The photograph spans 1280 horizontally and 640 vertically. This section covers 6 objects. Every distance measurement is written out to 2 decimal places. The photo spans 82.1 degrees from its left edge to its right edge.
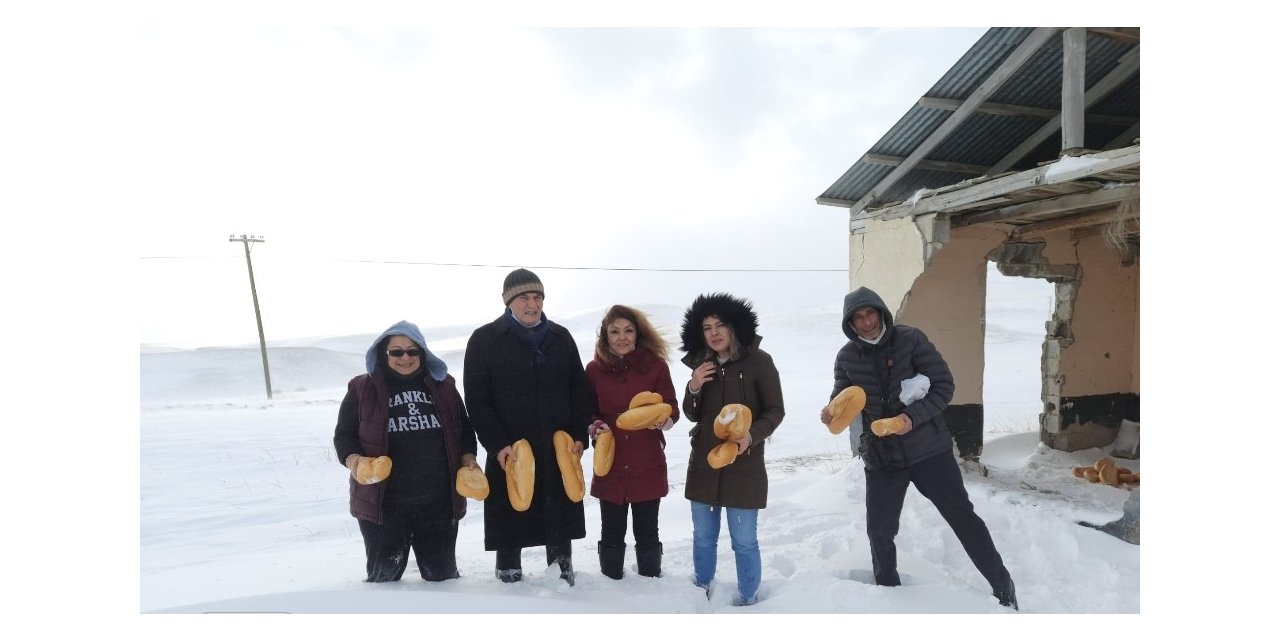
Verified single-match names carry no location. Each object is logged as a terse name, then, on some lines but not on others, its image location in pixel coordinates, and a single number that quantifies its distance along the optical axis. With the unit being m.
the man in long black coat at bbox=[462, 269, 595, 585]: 3.38
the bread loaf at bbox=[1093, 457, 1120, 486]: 5.54
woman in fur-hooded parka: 3.22
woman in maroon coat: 3.40
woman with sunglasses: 3.26
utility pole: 15.52
